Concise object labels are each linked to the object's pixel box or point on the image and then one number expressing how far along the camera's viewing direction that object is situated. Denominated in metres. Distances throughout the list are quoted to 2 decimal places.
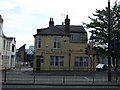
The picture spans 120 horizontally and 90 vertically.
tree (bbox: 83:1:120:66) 36.00
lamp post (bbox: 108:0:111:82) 21.45
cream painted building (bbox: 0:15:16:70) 42.49
